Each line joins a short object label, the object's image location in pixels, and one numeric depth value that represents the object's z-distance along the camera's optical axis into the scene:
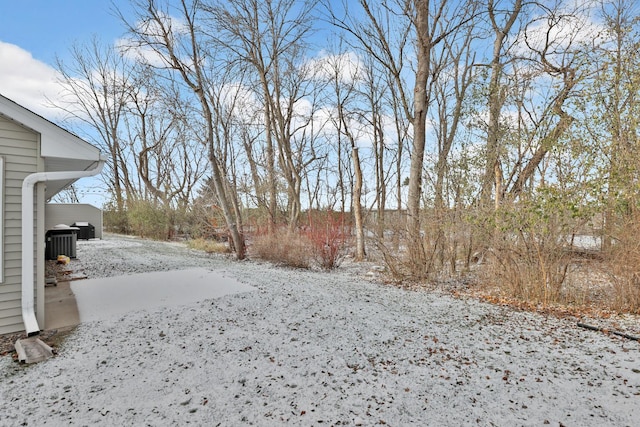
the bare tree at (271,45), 9.66
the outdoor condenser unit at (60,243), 7.96
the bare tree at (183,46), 8.68
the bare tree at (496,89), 5.75
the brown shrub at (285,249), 7.93
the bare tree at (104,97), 19.25
